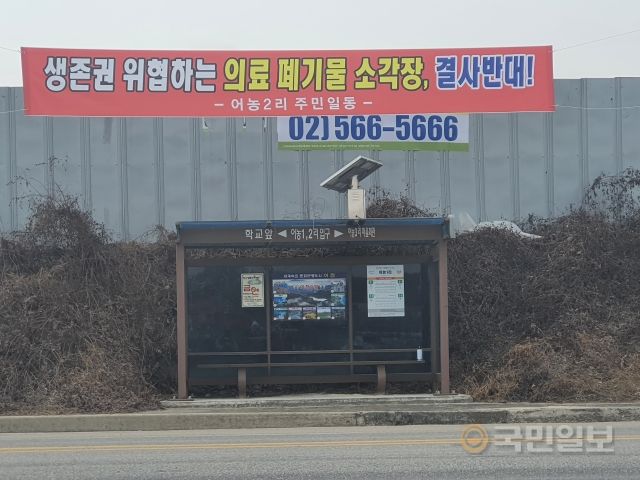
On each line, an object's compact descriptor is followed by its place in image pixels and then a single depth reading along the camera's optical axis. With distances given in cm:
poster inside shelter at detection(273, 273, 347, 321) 1389
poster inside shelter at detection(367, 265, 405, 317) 1388
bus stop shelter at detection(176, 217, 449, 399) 1372
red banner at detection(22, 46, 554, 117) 1538
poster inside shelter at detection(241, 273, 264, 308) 1382
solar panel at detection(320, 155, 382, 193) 1254
